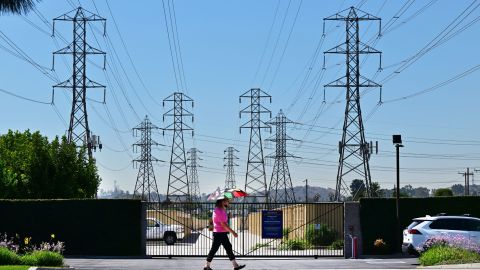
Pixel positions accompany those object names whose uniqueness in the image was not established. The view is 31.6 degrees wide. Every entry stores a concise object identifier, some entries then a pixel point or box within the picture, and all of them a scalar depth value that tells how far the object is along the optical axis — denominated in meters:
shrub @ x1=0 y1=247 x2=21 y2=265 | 22.45
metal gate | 35.44
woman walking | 21.08
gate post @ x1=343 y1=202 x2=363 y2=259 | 33.41
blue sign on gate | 33.66
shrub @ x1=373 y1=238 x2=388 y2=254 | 33.09
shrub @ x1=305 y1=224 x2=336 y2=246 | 38.31
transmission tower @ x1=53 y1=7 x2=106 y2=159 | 47.50
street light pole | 31.19
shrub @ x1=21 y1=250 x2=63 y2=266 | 23.03
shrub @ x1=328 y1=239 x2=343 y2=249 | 36.41
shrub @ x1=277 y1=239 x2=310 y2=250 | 38.28
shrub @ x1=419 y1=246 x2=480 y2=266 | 24.89
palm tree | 12.78
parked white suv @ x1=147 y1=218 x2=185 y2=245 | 43.88
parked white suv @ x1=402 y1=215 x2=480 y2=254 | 29.61
